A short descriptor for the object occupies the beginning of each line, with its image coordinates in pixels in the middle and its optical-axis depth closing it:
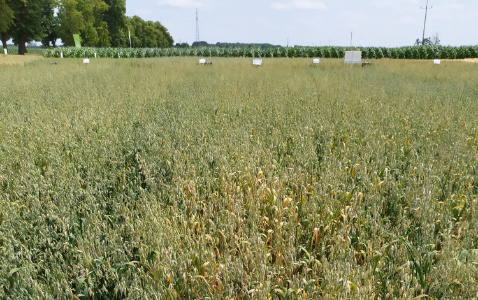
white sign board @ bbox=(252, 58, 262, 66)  15.94
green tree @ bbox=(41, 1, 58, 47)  53.71
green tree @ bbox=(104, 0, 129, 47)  68.44
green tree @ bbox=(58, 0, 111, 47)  51.56
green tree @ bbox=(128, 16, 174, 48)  82.46
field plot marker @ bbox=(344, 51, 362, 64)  15.12
